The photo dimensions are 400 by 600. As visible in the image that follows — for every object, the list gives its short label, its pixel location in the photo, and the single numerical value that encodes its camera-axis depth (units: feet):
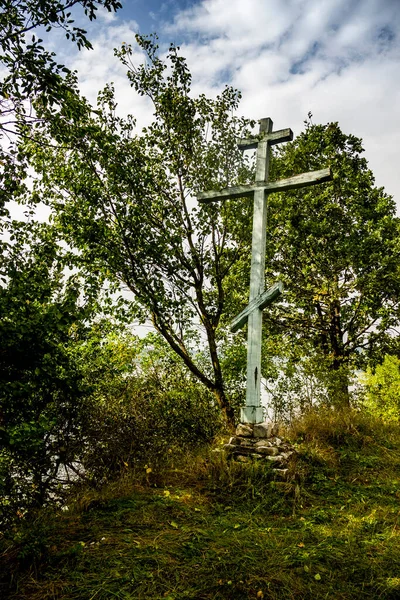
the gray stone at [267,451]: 17.19
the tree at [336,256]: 39.14
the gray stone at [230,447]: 17.60
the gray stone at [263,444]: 17.42
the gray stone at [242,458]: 17.08
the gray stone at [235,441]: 17.87
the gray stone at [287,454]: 17.37
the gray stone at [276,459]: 16.83
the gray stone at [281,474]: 16.28
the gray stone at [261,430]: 17.98
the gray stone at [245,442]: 17.70
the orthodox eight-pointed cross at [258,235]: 18.62
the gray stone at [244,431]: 18.11
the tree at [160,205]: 26.11
